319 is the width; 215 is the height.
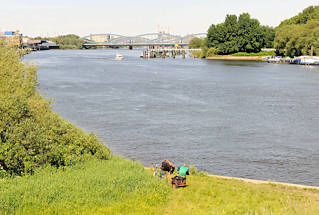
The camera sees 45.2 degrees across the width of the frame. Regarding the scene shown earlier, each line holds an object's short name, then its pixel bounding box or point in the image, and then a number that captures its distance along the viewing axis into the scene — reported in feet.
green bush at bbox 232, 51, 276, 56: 539.82
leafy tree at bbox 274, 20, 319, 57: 428.81
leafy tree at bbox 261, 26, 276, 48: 545.52
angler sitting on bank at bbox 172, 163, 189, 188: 71.05
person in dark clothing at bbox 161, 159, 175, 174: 75.15
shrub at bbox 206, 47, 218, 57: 549.95
